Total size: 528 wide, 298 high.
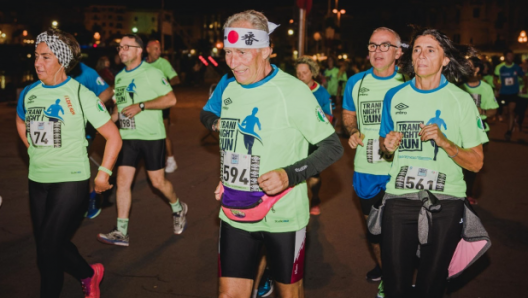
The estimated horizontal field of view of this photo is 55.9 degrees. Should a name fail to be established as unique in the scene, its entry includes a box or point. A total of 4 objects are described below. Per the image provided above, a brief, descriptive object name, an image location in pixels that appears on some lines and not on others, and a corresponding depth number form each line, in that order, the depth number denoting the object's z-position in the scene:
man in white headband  2.90
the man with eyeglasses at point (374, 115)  4.45
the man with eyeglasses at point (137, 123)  5.65
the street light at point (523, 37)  31.66
